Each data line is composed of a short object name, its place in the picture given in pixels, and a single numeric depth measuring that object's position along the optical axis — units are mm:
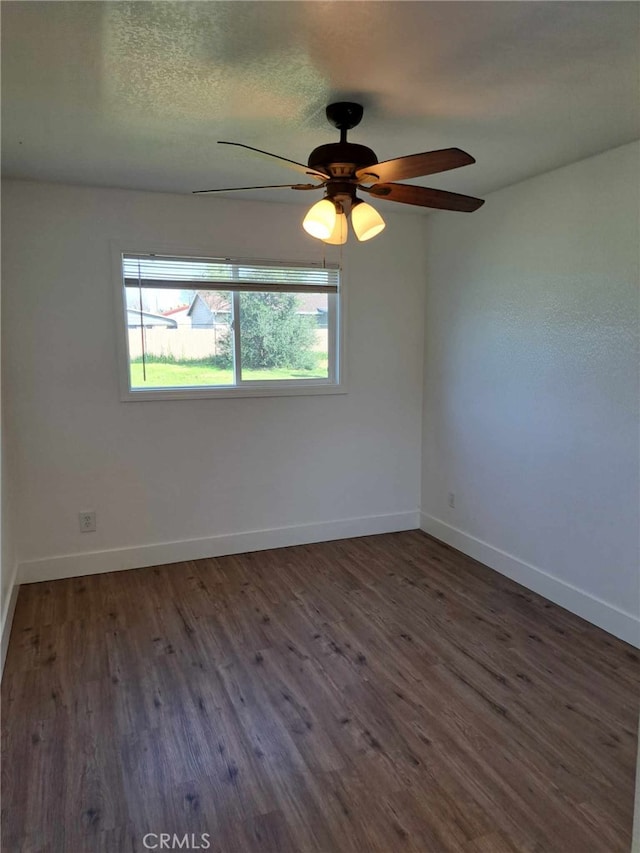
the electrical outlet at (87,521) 3471
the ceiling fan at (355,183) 1929
